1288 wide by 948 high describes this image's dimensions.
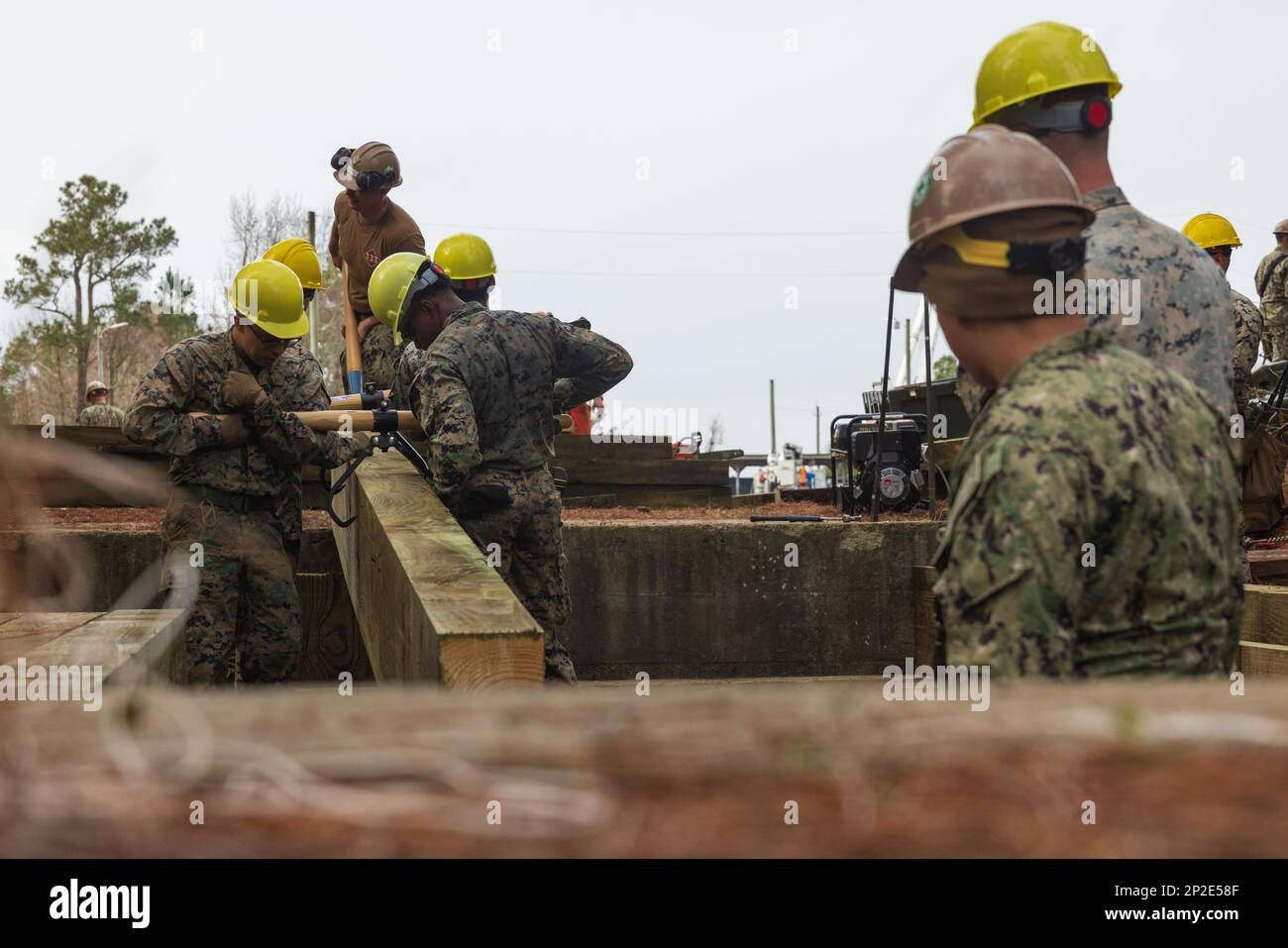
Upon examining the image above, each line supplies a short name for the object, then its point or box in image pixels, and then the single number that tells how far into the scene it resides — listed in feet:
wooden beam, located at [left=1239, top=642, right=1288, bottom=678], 18.03
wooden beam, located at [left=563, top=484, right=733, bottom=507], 46.80
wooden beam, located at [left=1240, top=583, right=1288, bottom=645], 21.45
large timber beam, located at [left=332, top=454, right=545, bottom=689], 13.43
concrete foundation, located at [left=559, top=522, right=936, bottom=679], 31.14
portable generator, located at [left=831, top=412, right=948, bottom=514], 43.09
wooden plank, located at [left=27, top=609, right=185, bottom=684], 12.13
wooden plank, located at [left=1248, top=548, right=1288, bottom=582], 32.17
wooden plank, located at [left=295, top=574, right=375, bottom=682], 29.58
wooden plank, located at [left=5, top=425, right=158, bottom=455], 37.19
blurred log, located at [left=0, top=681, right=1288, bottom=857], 4.19
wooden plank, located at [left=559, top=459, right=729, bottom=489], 47.24
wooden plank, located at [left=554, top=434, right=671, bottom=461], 47.67
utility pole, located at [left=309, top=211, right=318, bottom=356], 94.88
